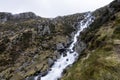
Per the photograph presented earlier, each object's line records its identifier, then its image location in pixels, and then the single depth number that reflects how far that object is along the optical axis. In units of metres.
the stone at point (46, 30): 31.62
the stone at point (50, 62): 20.97
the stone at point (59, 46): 25.53
